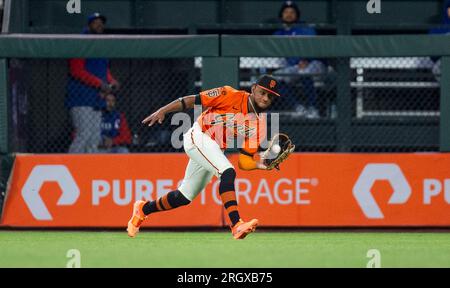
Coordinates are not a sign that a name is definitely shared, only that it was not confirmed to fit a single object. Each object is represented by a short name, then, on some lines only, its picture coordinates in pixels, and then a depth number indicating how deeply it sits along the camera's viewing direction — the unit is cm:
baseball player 1080
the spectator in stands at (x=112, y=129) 1440
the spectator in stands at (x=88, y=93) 1404
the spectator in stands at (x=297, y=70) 1430
